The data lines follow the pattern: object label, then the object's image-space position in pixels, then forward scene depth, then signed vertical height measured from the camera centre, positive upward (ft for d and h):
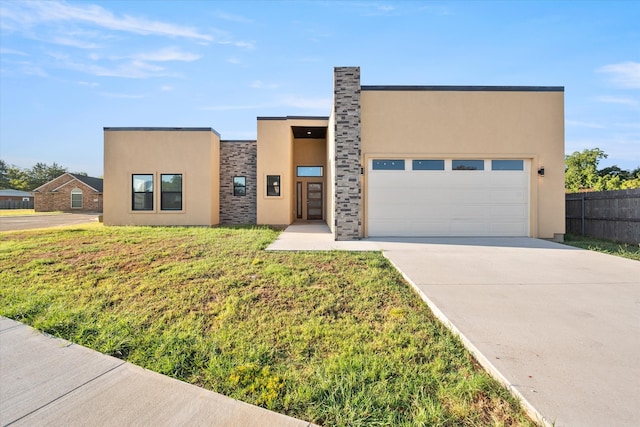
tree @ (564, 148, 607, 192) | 83.25 +13.59
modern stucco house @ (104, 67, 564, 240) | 30.35 +5.15
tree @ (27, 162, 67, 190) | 174.50 +22.12
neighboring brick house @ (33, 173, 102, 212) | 100.37 +4.11
